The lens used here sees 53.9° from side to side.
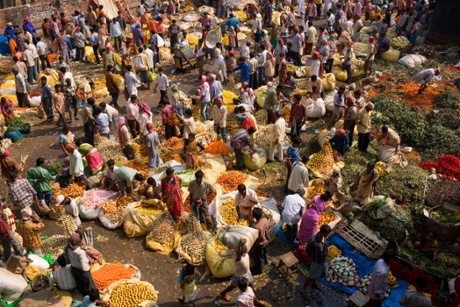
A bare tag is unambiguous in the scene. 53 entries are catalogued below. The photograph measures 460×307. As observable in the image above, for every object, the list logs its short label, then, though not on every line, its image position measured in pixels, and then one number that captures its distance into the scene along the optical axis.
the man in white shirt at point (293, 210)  9.00
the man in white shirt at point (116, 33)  18.59
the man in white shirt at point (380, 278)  7.22
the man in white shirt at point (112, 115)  12.55
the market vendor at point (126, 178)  10.41
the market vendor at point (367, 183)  9.66
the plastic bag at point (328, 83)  15.09
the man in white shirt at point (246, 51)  16.19
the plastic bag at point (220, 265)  8.64
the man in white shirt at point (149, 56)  15.91
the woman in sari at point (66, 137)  11.52
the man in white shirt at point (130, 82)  13.96
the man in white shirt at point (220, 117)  12.08
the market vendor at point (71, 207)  9.44
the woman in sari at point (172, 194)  9.61
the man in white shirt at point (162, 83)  14.29
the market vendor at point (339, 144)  11.59
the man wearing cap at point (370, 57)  15.63
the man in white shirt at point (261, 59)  15.23
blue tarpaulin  8.06
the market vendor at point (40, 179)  10.21
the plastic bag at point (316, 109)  13.80
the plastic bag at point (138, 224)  9.77
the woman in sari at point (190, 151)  11.12
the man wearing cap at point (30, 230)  8.83
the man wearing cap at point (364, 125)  11.77
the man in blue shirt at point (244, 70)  14.78
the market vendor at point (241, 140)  11.29
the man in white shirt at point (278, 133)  11.35
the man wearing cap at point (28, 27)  18.77
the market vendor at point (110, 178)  10.77
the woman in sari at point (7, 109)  13.81
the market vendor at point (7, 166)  10.59
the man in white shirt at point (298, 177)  9.85
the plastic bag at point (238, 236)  8.05
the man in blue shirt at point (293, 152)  10.62
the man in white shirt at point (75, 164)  10.68
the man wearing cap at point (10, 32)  18.38
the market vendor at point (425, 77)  14.42
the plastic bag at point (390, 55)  17.59
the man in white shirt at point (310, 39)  17.48
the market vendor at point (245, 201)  9.11
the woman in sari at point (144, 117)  12.34
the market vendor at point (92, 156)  11.41
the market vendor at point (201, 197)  9.42
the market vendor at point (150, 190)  9.97
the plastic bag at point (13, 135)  13.69
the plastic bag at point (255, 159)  11.56
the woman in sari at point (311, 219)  8.54
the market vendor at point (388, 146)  11.06
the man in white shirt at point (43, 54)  17.11
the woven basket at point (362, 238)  8.84
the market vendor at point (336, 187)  10.06
